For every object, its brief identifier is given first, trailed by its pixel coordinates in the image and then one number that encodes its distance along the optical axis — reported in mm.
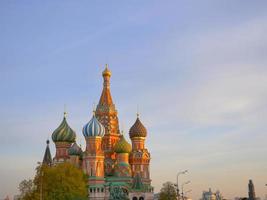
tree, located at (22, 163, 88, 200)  61913
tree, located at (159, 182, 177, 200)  74394
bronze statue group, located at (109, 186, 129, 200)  56469
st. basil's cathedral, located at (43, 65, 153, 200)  81000
